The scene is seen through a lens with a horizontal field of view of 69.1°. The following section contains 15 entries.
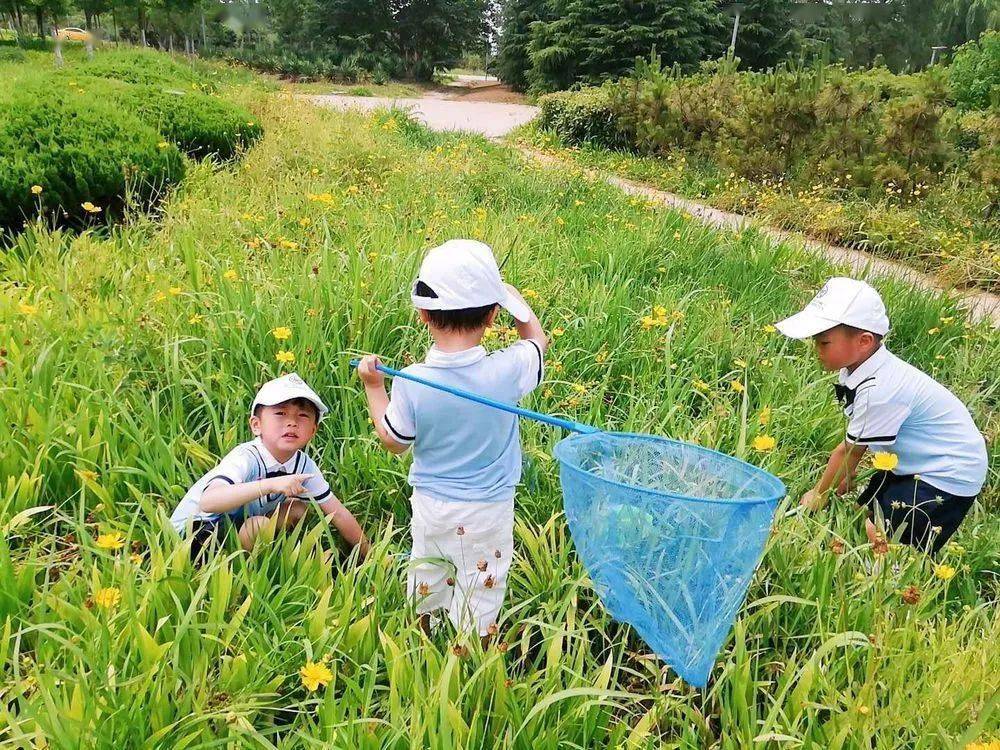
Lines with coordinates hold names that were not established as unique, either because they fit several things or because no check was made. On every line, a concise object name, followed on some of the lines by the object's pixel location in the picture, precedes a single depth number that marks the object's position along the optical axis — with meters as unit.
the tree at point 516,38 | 29.22
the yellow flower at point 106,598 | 1.51
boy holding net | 1.73
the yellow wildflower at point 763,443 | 2.10
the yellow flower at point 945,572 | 1.81
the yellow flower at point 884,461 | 1.92
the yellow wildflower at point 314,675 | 1.40
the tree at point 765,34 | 28.33
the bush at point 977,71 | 15.06
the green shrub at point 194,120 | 6.54
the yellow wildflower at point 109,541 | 1.66
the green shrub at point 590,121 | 13.29
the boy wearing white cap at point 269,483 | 1.94
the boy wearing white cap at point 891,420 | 2.35
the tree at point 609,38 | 22.62
